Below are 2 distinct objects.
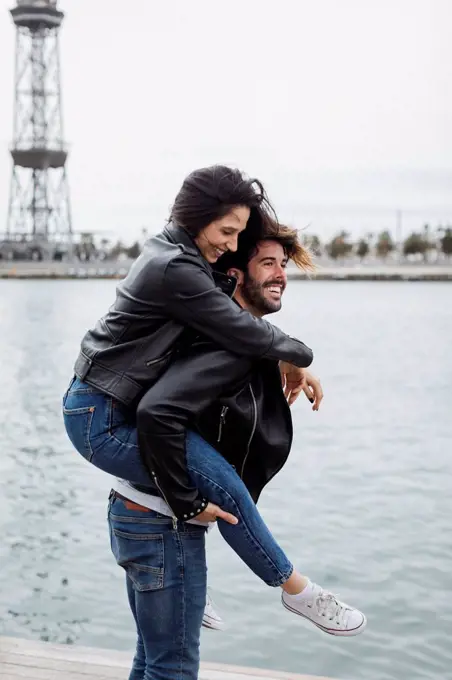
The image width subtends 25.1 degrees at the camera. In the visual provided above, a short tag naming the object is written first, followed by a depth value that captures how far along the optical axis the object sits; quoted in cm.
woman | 209
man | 208
